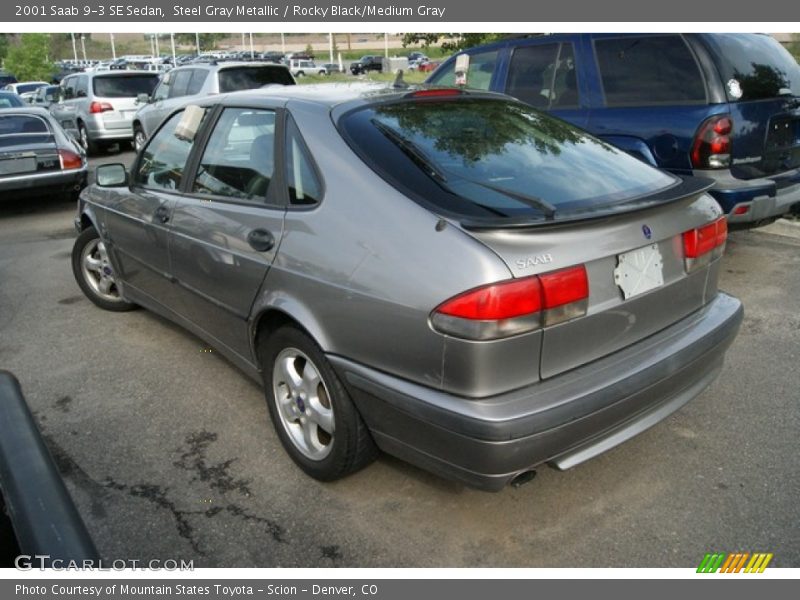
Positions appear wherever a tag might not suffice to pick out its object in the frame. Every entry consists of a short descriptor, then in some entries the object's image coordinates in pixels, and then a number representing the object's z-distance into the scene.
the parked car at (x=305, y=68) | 52.00
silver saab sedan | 2.28
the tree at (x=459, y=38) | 13.35
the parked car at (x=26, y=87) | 26.16
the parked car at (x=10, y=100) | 13.68
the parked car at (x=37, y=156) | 8.59
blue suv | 4.94
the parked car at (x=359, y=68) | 43.04
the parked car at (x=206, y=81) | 11.12
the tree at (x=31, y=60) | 37.06
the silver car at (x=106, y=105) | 13.95
